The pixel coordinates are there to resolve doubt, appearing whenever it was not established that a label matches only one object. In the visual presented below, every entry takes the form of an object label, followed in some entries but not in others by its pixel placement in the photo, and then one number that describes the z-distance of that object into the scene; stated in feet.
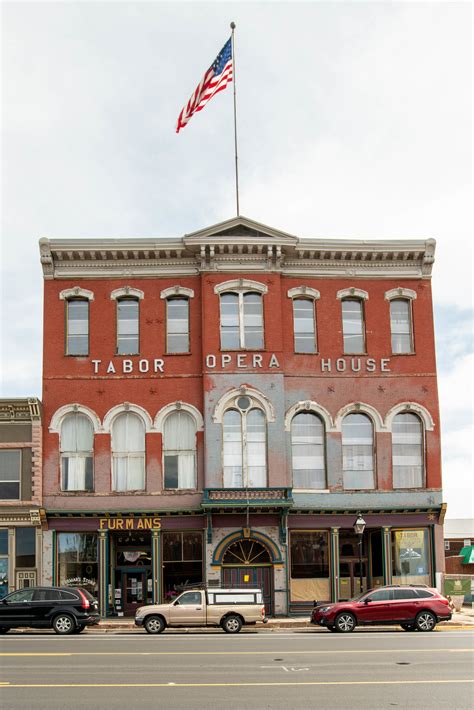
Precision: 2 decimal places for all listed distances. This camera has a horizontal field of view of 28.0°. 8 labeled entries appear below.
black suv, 93.91
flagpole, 127.34
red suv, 94.02
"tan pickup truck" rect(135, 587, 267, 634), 94.38
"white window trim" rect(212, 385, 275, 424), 118.42
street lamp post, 108.06
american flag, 119.85
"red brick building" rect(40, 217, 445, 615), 116.37
